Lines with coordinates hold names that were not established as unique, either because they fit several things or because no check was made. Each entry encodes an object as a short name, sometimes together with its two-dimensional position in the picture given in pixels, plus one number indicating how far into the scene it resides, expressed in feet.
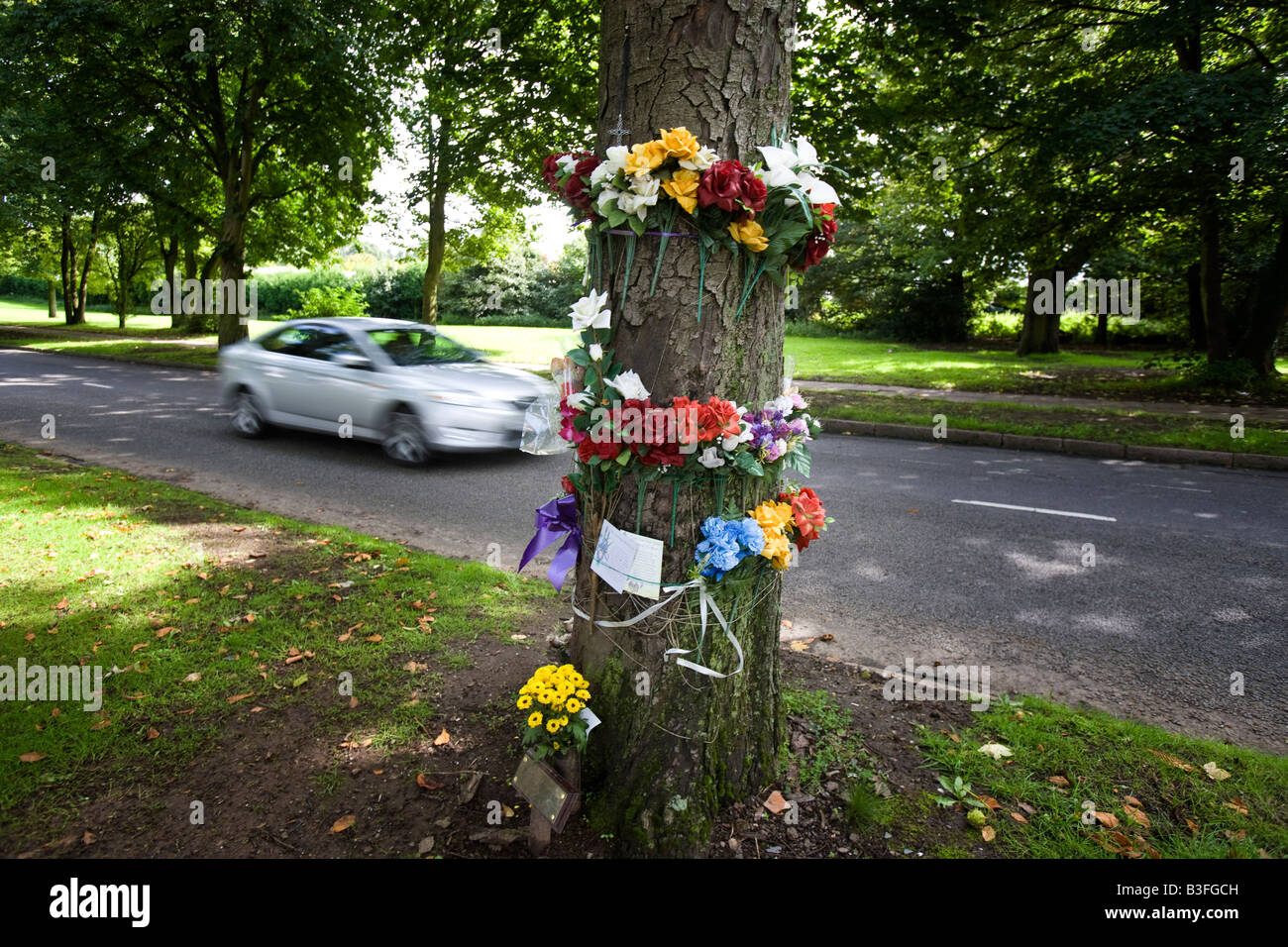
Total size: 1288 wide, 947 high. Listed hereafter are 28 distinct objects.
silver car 28.37
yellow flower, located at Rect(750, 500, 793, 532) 8.87
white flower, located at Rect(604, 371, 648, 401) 8.27
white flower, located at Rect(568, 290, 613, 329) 8.39
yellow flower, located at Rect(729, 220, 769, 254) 8.16
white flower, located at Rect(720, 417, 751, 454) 8.34
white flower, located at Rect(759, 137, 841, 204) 8.20
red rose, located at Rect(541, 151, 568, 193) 8.98
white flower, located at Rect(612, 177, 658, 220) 7.86
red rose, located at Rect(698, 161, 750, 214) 7.82
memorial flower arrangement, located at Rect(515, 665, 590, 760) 8.54
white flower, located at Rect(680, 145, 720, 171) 7.82
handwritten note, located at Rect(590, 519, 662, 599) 8.63
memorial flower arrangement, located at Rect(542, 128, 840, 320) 7.86
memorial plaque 8.21
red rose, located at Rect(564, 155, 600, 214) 8.57
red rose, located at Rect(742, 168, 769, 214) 7.95
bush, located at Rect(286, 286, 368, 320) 94.02
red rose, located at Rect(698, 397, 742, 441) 8.15
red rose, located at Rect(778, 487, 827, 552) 9.36
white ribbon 8.70
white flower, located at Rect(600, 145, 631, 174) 8.08
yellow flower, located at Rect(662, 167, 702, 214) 7.88
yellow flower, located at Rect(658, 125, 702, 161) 7.77
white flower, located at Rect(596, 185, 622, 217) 8.11
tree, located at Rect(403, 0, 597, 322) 43.27
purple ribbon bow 9.61
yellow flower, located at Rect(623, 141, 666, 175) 7.84
